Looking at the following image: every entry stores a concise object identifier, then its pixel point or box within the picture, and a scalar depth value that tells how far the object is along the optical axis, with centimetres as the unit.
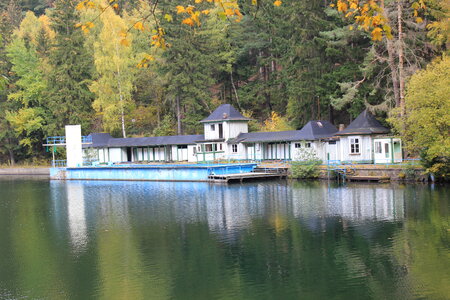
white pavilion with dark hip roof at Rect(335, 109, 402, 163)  3769
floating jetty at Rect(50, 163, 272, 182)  4138
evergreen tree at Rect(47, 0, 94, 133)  5916
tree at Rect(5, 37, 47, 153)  6156
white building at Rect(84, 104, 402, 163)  3956
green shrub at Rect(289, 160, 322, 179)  3925
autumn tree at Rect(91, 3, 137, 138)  5706
